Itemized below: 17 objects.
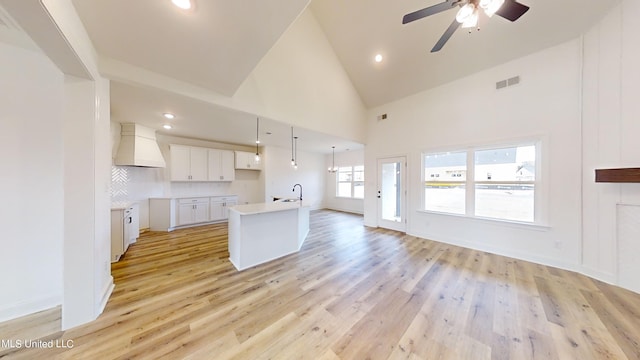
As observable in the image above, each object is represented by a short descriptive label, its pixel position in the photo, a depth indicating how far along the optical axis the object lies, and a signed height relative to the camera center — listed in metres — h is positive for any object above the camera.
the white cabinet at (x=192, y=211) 5.51 -0.90
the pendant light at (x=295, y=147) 5.95 +1.21
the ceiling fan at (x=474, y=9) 1.86 +1.78
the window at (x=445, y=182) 4.36 -0.04
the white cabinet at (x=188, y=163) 5.52 +0.48
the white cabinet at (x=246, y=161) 6.69 +0.64
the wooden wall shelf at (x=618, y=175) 2.46 +0.08
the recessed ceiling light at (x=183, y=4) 1.62 +1.46
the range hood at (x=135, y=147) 4.49 +0.75
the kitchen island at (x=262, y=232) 3.15 -0.92
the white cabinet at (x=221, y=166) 6.15 +0.45
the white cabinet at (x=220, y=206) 6.14 -0.84
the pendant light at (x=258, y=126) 4.05 +1.24
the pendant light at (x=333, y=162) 8.68 +0.80
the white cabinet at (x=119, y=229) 3.34 -0.88
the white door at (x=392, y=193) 5.28 -0.37
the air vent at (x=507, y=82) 3.59 +1.83
